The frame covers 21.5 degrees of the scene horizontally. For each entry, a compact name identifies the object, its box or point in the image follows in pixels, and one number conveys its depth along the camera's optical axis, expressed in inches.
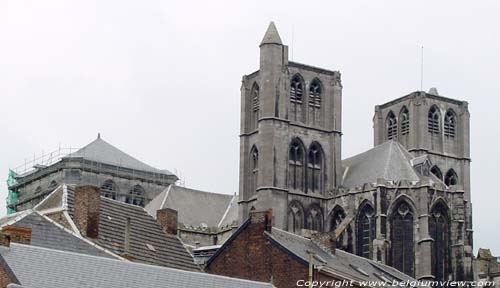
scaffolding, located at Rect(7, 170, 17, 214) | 4251.7
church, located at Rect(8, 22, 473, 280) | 3262.8
